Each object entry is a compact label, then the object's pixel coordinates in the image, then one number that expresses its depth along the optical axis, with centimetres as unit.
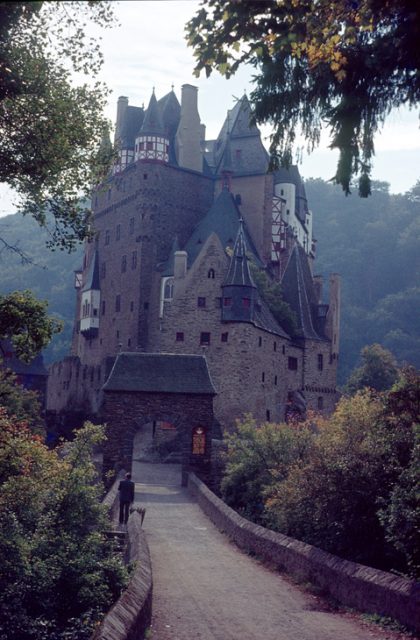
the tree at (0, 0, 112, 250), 1375
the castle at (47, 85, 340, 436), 5303
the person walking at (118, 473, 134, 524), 2112
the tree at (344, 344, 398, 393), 6556
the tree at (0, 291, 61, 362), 1403
